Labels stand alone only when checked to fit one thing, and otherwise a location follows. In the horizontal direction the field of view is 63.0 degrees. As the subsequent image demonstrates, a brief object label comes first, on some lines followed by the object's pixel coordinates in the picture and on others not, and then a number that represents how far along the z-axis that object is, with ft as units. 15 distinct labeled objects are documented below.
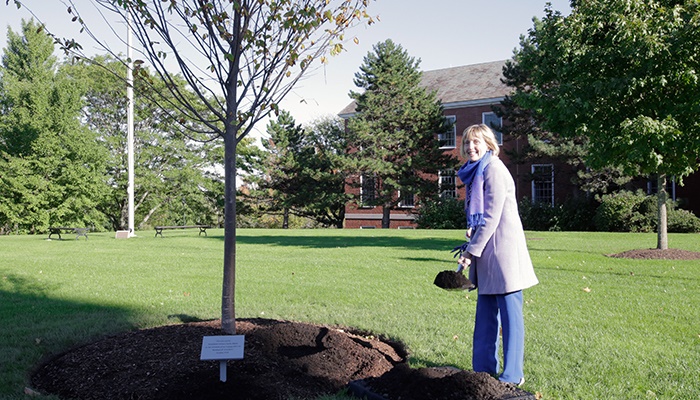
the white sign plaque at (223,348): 11.66
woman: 12.38
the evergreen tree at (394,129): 103.14
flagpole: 69.59
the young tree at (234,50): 14.30
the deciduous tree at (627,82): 37.27
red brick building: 101.81
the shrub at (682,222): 77.46
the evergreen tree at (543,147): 89.71
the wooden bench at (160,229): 75.02
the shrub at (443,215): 98.78
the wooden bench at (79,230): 68.77
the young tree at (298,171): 112.78
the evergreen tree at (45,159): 105.70
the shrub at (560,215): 90.33
